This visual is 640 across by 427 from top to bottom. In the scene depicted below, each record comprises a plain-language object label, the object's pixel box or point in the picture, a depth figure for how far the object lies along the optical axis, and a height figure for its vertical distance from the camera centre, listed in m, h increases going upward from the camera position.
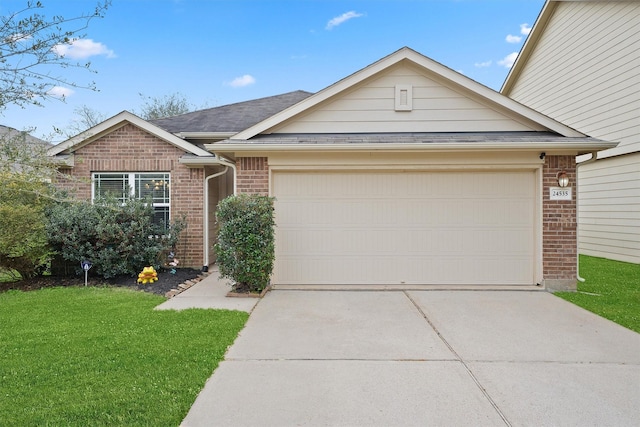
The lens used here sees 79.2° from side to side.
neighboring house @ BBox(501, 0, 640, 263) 10.69 +3.43
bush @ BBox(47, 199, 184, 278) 7.81 -0.69
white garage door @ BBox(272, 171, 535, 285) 7.40 -0.50
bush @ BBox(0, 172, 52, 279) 7.32 -0.59
